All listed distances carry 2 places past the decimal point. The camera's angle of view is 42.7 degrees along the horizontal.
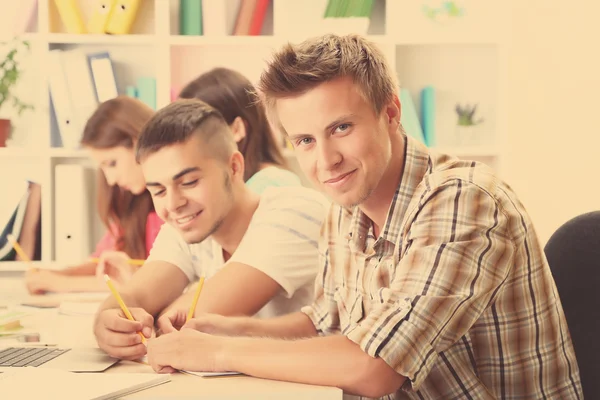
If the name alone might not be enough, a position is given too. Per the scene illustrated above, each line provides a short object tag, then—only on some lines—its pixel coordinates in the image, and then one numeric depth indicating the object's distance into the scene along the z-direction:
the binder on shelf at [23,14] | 3.24
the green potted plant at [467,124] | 3.21
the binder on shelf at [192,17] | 3.20
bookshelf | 3.15
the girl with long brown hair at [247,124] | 2.50
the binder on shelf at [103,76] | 3.19
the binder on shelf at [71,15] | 3.17
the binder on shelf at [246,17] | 3.19
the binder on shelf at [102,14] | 3.16
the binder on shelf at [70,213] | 3.22
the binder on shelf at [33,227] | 3.22
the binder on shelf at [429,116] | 3.14
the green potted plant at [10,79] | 3.22
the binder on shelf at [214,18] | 3.16
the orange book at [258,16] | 3.19
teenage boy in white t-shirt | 1.63
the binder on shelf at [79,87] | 3.17
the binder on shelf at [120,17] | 3.16
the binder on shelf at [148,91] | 3.20
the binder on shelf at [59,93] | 3.17
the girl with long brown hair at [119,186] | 2.84
